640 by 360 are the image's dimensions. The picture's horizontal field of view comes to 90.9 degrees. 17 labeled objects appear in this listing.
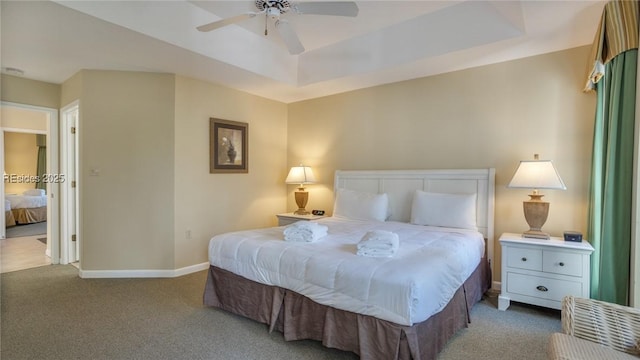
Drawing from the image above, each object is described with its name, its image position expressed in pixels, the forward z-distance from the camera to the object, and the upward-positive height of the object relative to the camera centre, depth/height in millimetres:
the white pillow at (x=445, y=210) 3375 -380
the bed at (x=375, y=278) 1854 -722
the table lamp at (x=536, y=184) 2877 -68
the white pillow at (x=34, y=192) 8195 -571
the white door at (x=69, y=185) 4449 -202
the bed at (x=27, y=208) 7402 -910
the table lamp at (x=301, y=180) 4816 -94
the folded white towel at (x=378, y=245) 2223 -507
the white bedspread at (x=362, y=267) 1830 -646
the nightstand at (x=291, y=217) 4578 -641
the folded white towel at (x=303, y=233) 2654 -503
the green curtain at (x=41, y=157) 8602 +363
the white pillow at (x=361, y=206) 3932 -400
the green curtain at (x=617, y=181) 2305 -21
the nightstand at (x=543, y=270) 2668 -829
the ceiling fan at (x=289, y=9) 2341 +1258
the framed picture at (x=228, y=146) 4414 +387
